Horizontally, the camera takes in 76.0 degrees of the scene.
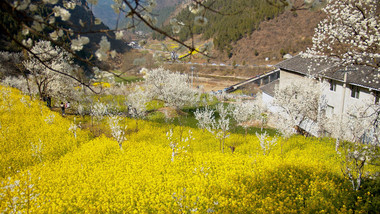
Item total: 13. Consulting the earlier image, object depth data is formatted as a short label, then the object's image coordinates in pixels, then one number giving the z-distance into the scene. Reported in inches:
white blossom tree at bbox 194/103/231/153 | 631.8
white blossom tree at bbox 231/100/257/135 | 820.9
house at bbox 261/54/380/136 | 622.2
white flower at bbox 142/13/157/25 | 117.8
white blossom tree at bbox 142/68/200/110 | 1194.0
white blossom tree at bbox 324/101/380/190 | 297.3
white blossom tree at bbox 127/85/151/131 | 894.4
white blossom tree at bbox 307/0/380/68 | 278.5
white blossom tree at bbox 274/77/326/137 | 655.8
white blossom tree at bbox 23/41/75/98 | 815.7
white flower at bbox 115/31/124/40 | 125.4
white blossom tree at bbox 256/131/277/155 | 479.5
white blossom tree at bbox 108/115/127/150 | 496.1
